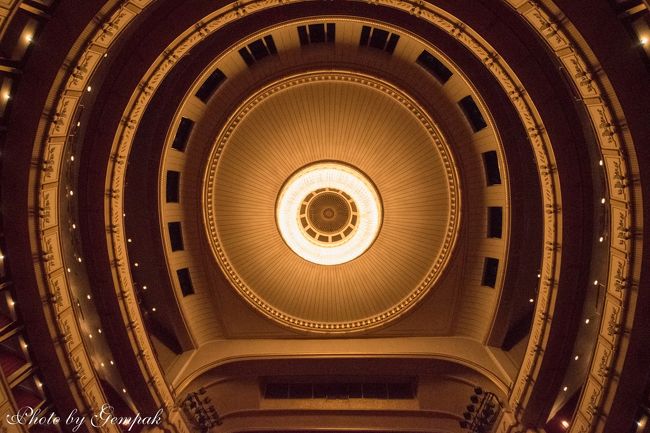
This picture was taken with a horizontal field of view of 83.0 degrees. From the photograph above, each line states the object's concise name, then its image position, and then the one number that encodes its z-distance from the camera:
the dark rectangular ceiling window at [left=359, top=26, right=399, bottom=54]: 10.28
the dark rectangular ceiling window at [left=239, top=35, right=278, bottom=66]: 10.39
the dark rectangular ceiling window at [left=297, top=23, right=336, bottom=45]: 10.33
